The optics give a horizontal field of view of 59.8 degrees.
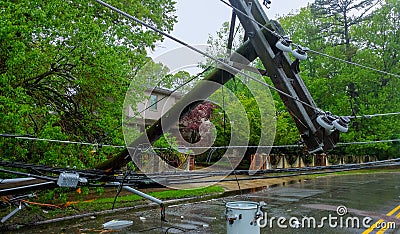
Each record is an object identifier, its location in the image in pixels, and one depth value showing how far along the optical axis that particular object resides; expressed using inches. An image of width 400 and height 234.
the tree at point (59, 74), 291.0
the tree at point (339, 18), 1134.4
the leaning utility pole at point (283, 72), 178.1
